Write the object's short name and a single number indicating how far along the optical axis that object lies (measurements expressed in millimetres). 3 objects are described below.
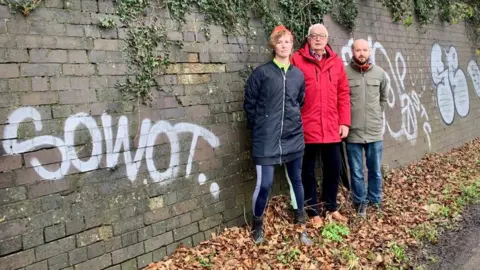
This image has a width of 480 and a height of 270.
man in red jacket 4523
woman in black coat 4047
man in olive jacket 4988
